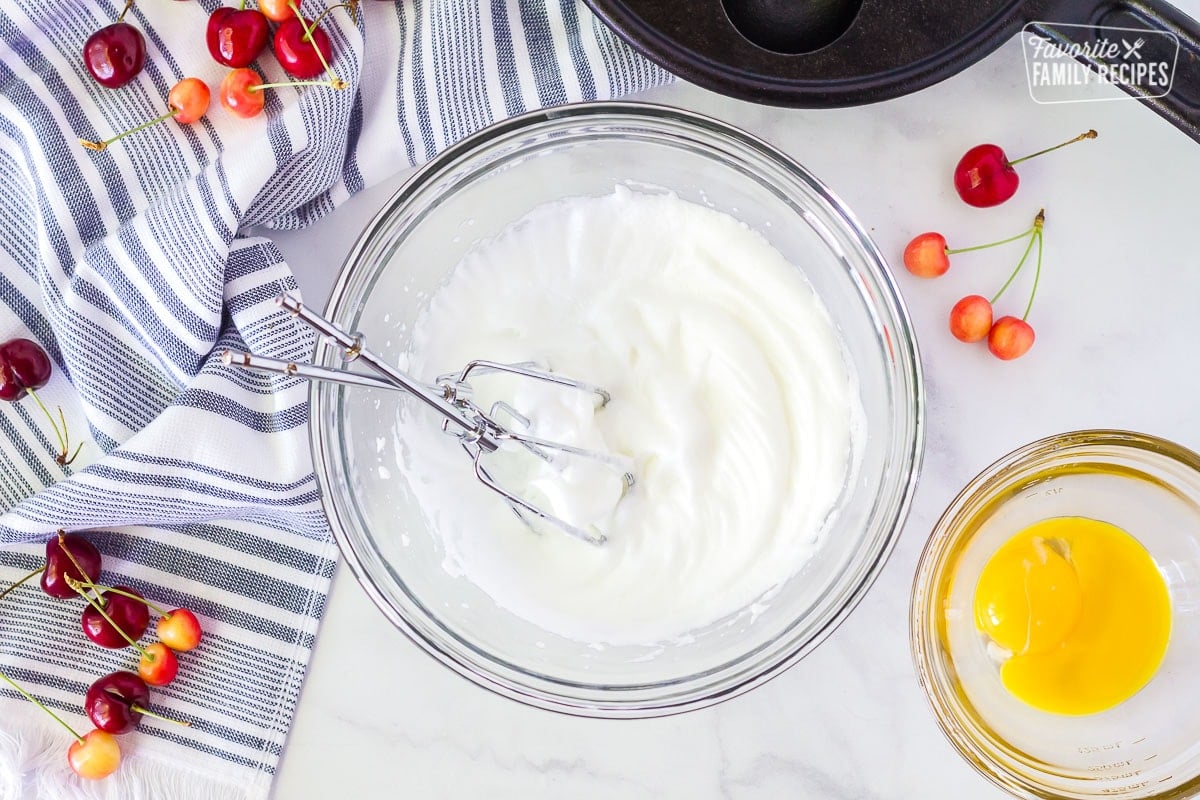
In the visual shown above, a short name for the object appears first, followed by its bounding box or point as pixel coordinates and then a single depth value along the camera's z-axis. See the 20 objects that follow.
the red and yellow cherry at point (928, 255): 0.98
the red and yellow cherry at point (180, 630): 1.00
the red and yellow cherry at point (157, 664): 1.01
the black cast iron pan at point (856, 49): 0.85
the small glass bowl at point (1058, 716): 0.92
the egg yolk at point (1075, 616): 0.93
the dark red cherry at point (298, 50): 0.94
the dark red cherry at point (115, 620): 1.00
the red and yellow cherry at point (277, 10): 0.94
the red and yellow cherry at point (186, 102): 0.96
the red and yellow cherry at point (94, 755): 1.00
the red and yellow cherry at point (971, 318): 0.98
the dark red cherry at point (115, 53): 0.94
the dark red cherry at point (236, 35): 0.95
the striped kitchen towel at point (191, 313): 0.97
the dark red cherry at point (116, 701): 1.00
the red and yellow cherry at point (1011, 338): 0.97
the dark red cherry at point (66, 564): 0.99
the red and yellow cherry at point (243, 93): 0.95
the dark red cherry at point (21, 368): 0.98
